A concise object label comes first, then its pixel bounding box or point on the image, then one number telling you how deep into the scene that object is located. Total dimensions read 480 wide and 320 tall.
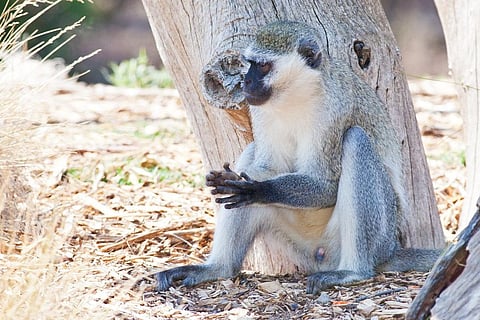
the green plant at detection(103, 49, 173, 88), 22.55
